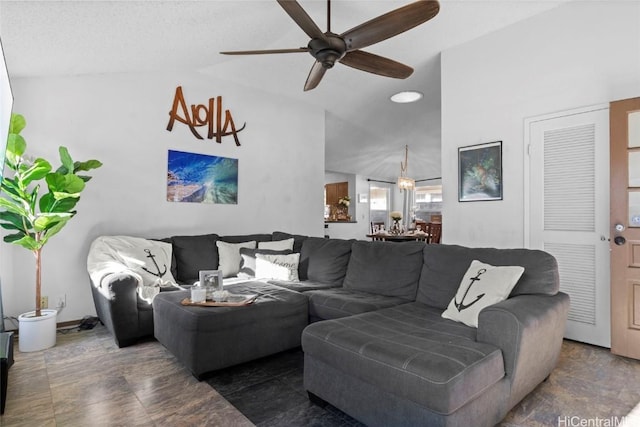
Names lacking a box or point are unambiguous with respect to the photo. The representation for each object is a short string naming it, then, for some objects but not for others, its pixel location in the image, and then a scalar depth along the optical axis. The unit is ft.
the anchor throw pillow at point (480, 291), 6.56
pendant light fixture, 22.18
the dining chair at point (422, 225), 24.98
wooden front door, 8.57
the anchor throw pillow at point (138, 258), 10.30
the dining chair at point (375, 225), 30.75
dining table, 20.09
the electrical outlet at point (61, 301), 11.16
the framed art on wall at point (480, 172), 11.78
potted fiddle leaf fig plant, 8.95
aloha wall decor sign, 13.79
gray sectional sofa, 4.72
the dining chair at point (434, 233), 22.39
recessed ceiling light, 16.28
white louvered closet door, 9.48
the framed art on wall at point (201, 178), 13.74
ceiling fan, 7.10
